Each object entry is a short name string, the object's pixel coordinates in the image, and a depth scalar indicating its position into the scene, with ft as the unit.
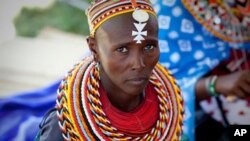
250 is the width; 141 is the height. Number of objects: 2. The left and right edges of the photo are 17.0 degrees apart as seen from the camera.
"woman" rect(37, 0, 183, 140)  5.45
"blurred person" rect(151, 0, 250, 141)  7.11
